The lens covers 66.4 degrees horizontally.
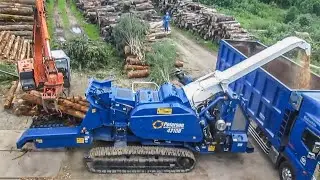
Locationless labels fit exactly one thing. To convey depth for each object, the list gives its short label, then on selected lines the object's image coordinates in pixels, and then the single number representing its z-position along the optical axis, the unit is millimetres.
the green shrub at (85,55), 11163
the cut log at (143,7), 17375
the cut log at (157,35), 13660
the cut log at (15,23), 13258
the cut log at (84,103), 7254
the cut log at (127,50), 11533
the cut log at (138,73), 10723
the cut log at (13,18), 13195
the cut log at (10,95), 8467
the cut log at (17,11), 13335
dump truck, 5739
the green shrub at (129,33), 11812
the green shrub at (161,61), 10371
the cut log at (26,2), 14359
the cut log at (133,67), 11006
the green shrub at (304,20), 18347
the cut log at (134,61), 11174
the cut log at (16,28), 13015
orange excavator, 7577
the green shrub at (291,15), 20169
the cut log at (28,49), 11639
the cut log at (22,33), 13157
